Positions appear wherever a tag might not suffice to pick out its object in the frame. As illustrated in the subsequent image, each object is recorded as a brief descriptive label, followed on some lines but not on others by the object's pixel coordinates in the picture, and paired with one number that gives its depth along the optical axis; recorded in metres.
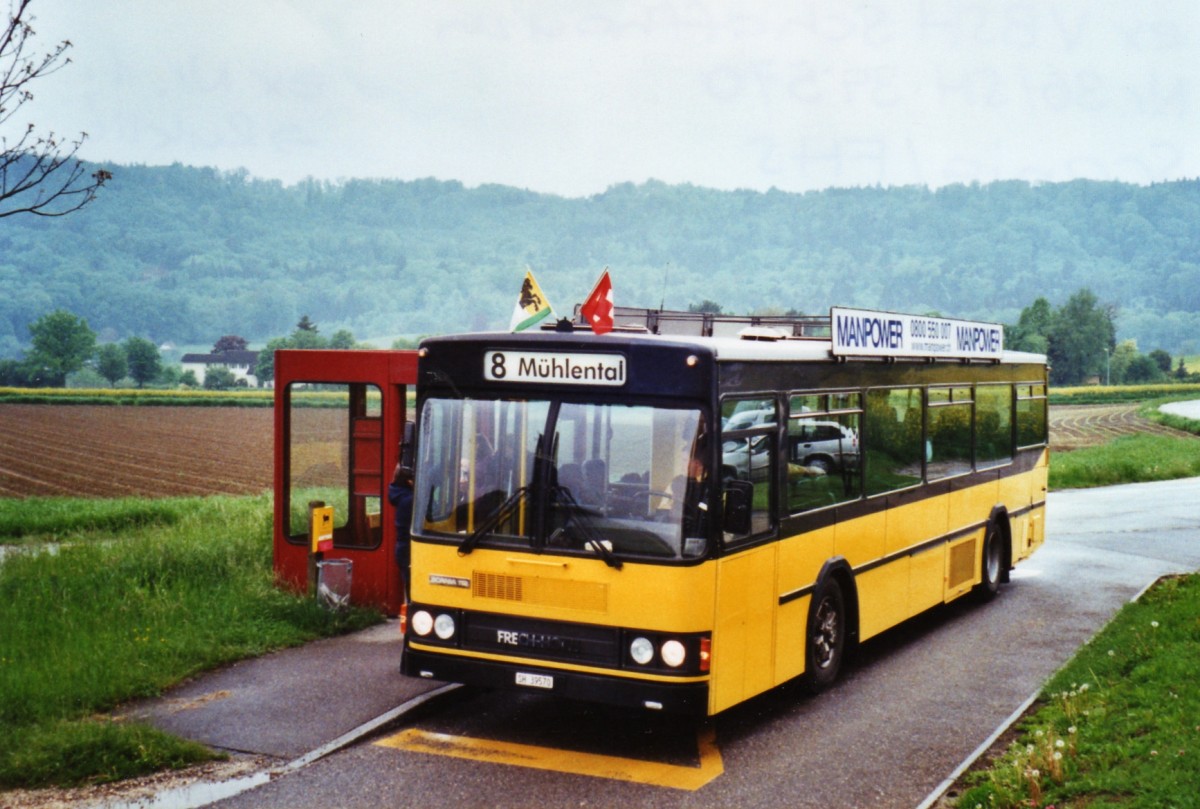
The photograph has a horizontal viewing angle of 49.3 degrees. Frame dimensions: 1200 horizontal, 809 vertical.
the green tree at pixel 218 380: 109.12
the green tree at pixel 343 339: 117.06
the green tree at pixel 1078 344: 123.44
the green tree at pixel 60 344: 110.19
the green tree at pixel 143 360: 113.12
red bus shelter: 12.34
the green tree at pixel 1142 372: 123.25
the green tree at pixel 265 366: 95.10
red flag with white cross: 9.75
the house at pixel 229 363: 128.88
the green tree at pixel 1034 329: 106.62
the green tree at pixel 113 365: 111.06
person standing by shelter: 11.39
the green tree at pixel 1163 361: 125.81
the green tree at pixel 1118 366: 122.81
